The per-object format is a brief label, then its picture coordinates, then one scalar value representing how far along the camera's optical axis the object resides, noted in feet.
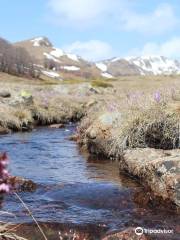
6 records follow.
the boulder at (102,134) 32.32
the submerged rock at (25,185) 22.11
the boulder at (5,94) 68.66
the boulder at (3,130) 46.78
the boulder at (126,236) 14.52
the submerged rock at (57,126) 55.26
